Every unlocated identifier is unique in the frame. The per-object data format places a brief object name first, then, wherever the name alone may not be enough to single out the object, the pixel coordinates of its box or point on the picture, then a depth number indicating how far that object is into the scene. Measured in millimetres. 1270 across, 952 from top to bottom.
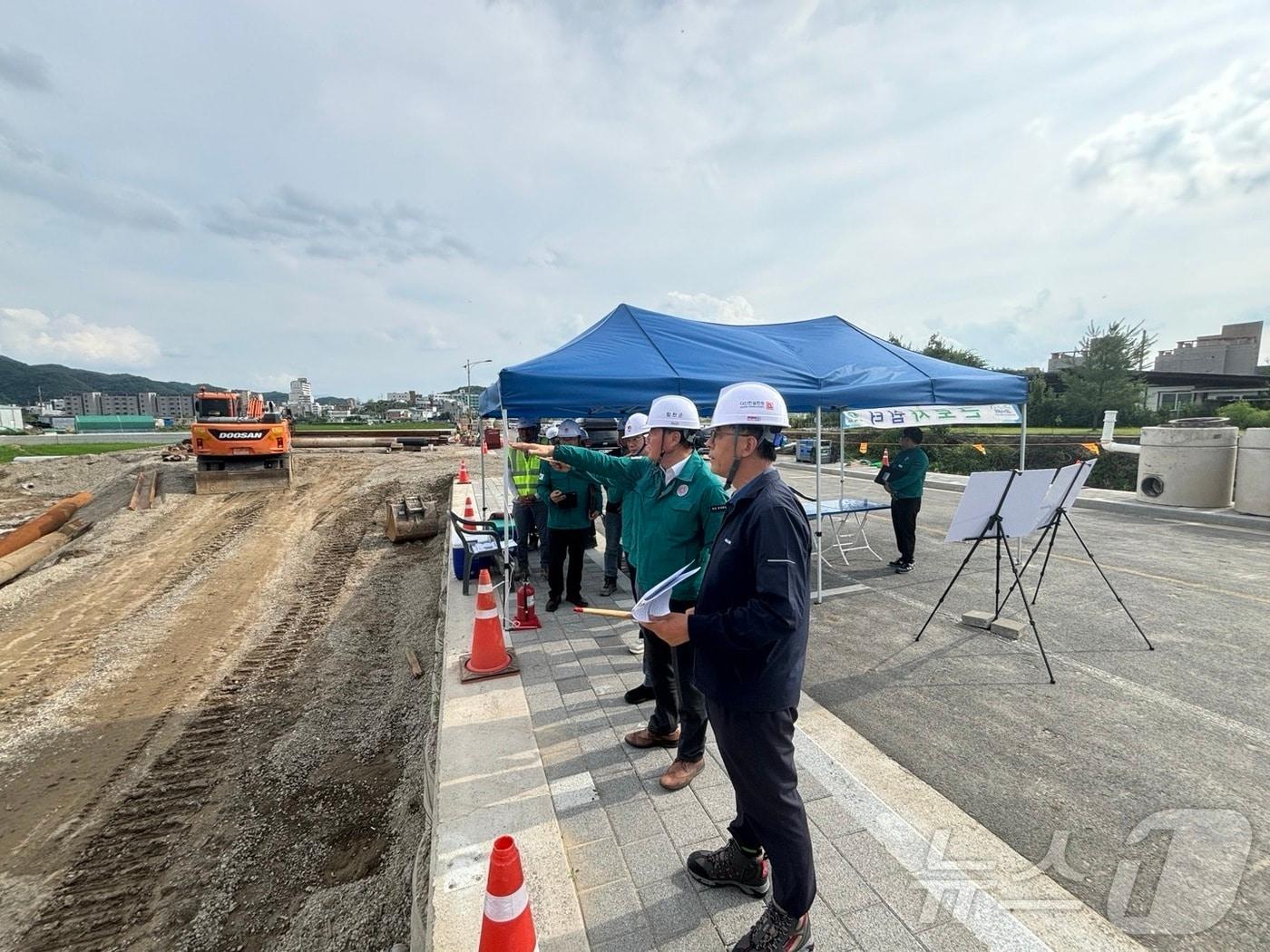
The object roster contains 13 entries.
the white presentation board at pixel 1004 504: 4617
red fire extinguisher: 5492
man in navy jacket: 1825
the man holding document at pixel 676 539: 3047
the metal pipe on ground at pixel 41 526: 11930
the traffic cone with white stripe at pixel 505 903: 1665
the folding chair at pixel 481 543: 6469
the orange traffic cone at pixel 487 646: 4402
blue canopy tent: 5027
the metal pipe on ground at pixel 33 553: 10367
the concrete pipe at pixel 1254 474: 9430
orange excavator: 15578
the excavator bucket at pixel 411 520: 11227
